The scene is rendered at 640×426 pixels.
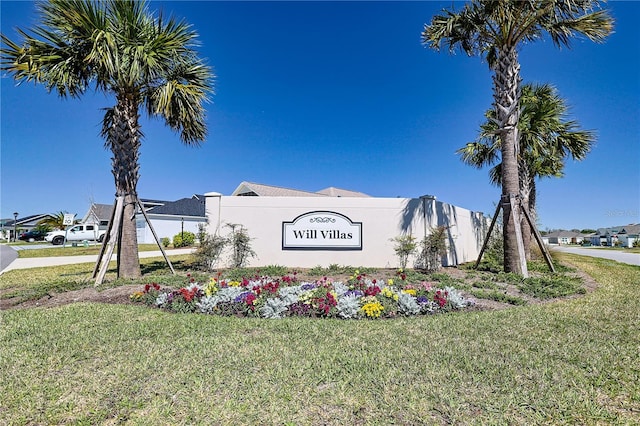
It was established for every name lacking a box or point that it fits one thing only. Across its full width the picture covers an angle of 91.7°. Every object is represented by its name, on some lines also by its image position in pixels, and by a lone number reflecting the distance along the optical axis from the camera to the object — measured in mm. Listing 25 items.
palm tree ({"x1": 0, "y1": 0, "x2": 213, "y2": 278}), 6648
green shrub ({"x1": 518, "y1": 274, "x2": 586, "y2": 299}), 6059
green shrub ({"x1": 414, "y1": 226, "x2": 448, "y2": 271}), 9016
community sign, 10180
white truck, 28094
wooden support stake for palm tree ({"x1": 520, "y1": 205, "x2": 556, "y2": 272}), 8508
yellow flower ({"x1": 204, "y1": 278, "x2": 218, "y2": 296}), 5326
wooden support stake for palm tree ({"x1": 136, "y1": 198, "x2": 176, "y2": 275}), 7891
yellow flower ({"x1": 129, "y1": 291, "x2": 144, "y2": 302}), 5531
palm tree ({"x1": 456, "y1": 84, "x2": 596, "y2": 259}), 11531
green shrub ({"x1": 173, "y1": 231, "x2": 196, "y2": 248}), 23695
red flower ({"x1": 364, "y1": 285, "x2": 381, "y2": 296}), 5178
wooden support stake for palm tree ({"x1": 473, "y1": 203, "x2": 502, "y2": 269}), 8797
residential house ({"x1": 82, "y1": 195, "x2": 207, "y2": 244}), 26469
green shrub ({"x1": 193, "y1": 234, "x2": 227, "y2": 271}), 9289
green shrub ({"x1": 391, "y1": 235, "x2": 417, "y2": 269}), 9461
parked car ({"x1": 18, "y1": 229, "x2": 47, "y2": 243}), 38031
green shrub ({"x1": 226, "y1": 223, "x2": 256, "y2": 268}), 9836
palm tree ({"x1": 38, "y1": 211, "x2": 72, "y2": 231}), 37538
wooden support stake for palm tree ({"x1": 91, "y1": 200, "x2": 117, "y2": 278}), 7438
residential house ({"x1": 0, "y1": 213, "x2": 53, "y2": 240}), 38878
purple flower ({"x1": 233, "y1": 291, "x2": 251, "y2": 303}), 4984
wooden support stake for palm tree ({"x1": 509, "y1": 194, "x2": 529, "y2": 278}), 7991
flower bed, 4695
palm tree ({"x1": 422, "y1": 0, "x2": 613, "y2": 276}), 7762
